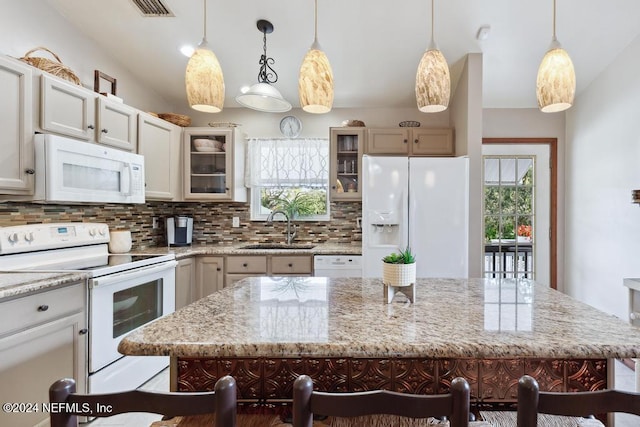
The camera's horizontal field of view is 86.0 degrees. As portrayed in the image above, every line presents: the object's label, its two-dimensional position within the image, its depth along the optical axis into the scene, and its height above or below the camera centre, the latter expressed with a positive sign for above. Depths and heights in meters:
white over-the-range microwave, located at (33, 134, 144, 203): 2.04 +0.26
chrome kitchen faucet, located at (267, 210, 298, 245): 3.76 -0.18
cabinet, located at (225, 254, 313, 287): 3.23 -0.51
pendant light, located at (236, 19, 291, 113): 1.93 +0.66
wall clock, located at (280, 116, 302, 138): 3.81 +0.95
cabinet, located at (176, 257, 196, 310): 3.03 -0.65
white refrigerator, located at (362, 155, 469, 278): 2.91 +0.05
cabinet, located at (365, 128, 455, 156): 3.44 +0.72
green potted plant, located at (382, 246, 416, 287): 1.34 -0.23
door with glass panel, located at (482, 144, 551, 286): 3.76 +0.02
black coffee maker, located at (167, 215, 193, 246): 3.55 -0.21
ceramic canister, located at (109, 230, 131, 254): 2.82 -0.26
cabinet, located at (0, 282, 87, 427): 1.54 -0.67
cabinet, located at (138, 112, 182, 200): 2.99 +0.51
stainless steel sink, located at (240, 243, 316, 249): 3.55 -0.37
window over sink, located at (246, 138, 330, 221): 3.81 +0.44
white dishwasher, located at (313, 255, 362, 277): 3.16 -0.50
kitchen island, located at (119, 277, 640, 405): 0.92 -0.36
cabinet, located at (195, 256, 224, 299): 3.25 -0.58
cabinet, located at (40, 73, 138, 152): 2.10 +0.66
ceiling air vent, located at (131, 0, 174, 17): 2.54 +1.54
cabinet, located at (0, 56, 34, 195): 1.86 +0.46
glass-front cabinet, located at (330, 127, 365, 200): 3.53 +0.52
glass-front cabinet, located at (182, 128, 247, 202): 3.52 +0.49
